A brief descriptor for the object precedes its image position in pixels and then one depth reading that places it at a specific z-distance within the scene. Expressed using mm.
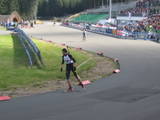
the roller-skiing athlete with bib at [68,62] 15086
